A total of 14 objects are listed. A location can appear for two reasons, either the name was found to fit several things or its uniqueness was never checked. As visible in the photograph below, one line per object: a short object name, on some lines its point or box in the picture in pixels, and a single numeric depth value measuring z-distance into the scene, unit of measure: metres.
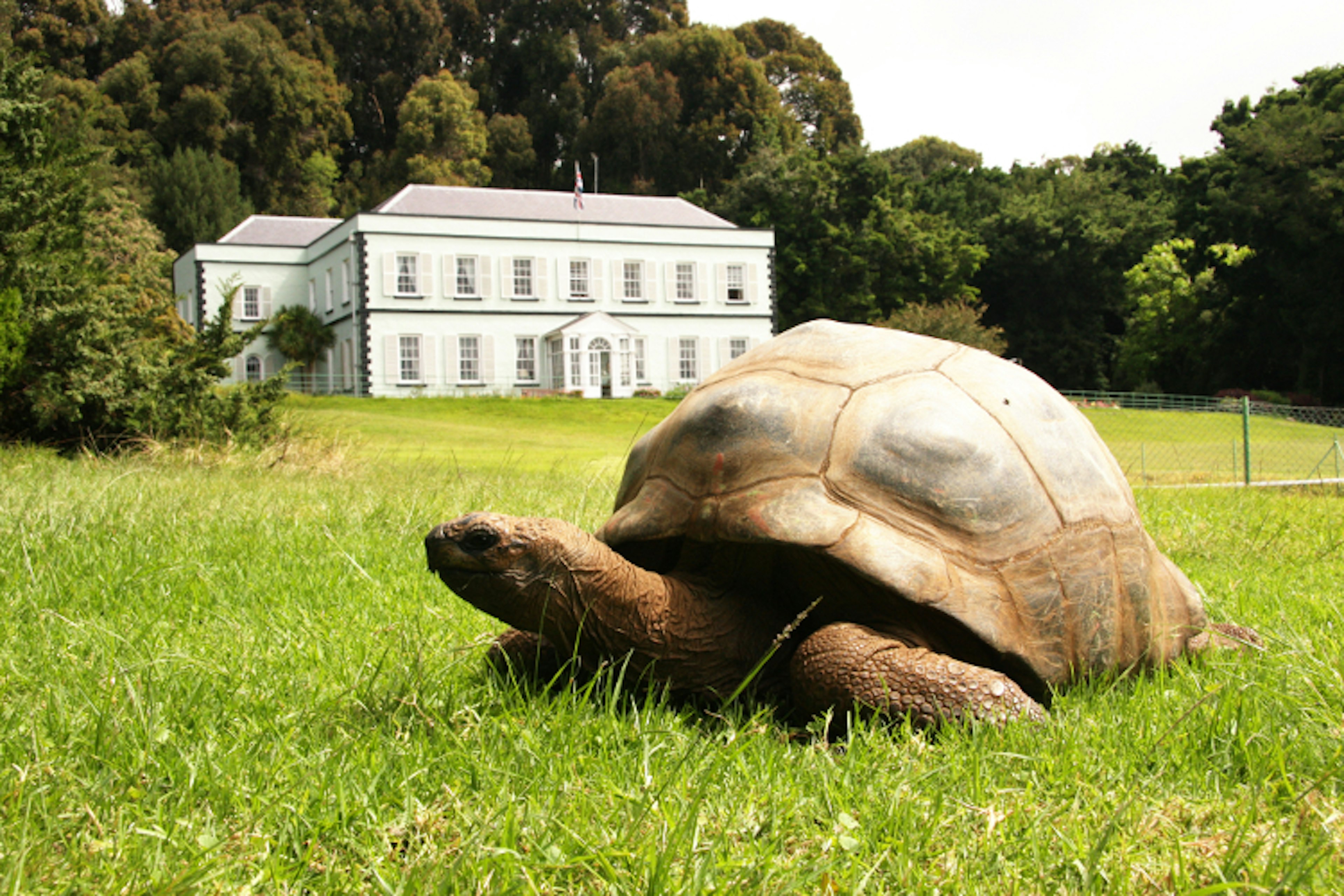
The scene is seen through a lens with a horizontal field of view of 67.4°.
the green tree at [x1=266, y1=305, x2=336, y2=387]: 39.94
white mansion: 37.81
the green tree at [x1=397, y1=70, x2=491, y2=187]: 54.56
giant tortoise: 2.35
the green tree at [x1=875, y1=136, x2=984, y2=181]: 71.06
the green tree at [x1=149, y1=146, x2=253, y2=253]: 46.19
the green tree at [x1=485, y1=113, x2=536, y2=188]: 59.56
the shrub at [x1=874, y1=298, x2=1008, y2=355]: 36.28
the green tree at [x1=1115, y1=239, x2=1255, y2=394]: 40.75
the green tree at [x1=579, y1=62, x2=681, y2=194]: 57.81
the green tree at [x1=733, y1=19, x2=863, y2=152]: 67.25
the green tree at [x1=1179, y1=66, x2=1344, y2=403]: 35.44
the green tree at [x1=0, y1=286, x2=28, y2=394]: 10.33
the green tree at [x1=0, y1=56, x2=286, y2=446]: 10.70
